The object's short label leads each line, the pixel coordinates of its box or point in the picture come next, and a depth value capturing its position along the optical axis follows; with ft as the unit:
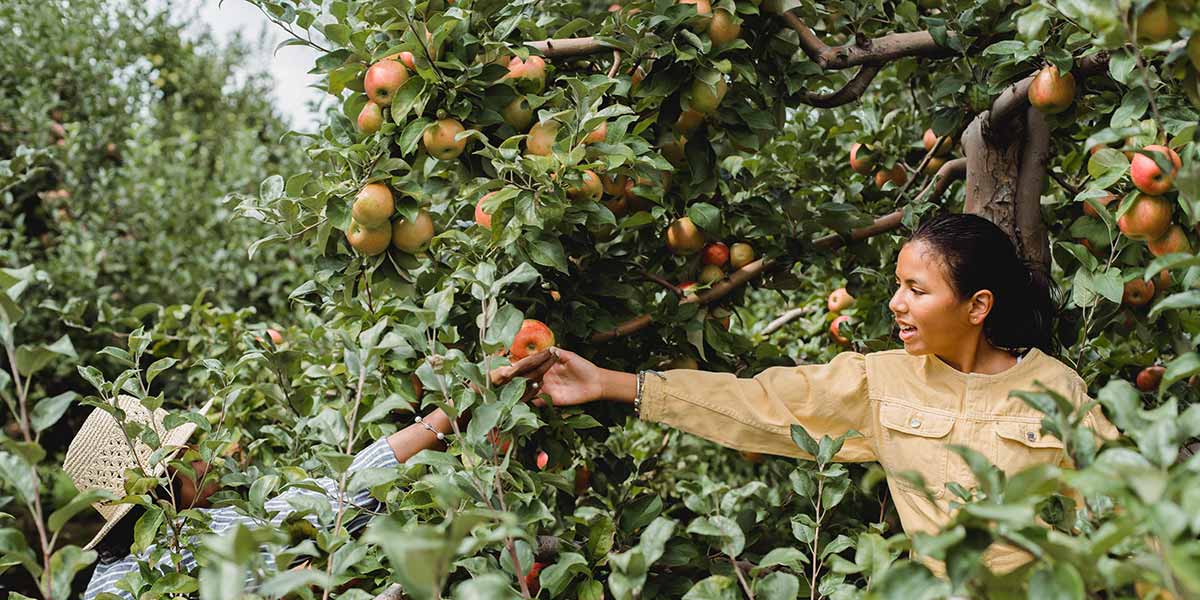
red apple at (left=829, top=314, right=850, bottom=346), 6.71
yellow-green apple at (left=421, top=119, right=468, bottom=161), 4.83
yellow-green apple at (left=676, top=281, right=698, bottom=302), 5.75
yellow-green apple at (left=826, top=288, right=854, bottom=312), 7.48
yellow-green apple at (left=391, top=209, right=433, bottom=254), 5.08
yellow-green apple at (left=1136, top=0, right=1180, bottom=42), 3.08
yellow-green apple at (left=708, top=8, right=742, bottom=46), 5.21
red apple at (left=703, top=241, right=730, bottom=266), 6.15
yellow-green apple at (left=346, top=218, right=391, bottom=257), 4.95
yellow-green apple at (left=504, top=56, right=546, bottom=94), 5.08
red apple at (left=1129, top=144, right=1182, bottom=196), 4.05
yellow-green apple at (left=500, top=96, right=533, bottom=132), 5.13
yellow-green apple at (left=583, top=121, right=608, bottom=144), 5.05
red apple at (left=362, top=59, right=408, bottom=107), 4.83
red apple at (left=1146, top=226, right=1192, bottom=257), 4.25
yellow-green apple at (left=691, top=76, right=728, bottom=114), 5.14
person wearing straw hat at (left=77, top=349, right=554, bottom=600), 5.30
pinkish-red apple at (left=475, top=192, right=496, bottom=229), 4.96
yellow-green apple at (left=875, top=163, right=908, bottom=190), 7.59
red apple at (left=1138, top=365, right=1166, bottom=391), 6.27
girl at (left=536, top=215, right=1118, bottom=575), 4.97
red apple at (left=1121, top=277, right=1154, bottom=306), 5.55
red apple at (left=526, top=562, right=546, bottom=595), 5.36
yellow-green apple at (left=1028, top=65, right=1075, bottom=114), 4.97
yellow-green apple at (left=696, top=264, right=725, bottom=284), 6.07
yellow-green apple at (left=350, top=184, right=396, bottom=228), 4.80
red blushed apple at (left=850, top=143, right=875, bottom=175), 7.41
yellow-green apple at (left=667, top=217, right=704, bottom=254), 5.97
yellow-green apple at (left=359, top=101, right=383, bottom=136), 5.10
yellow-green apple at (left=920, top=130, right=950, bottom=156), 7.27
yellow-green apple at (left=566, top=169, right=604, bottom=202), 4.86
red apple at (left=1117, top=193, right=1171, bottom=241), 4.17
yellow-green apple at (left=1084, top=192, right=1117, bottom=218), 4.53
